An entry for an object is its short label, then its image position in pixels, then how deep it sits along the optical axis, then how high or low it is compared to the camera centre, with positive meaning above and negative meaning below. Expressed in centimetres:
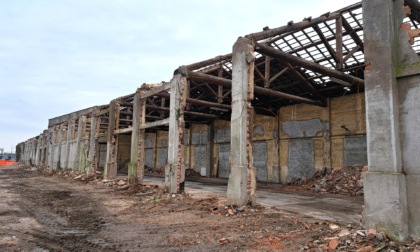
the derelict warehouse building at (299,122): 493 +168
